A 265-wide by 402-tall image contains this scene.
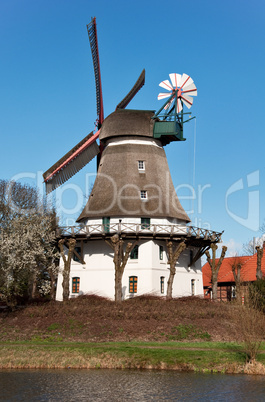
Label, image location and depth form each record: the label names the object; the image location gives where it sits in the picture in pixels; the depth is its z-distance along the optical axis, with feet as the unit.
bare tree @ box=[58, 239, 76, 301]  134.21
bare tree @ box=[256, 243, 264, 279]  146.35
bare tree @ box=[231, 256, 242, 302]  151.19
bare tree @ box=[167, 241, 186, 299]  133.08
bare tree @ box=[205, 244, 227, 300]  145.38
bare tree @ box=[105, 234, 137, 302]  128.67
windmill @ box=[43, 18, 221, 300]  138.62
